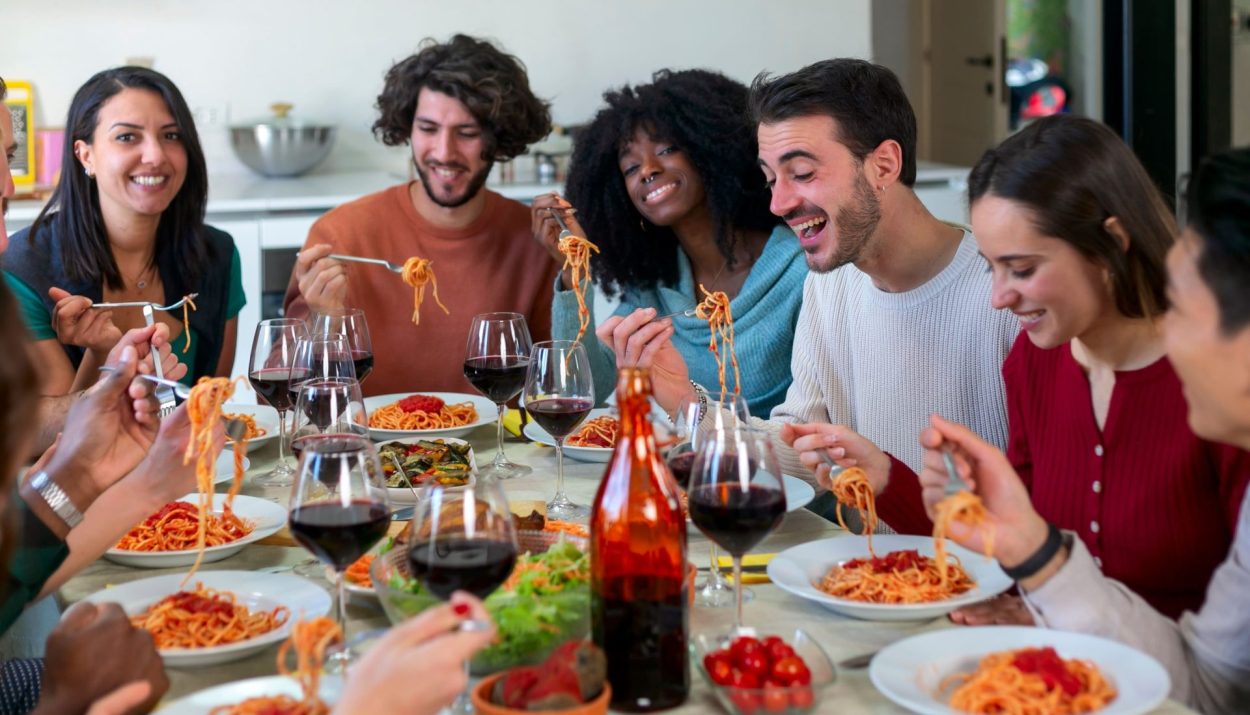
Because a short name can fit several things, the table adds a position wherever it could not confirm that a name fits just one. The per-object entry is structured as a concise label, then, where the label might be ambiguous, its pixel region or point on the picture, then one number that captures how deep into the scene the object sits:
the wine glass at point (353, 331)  2.41
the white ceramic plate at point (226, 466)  2.20
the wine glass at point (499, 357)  2.32
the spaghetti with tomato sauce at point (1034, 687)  1.23
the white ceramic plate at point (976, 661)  1.23
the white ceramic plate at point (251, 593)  1.53
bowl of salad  1.35
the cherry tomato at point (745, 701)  1.23
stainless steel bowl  5.16
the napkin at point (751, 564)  1.71
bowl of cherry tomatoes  1.23
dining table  1.32
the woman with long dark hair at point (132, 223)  3.04
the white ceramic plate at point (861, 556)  1.51
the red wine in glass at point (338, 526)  1.37
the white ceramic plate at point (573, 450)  2.36
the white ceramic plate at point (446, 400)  2.51
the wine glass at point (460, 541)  1.28
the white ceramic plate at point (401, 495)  2.03
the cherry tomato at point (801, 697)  1.23
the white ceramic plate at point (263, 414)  2.57
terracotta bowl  1.17
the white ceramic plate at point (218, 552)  1.78
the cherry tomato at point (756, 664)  1.28
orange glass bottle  1.30
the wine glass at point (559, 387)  2.06
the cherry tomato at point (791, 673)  1.27
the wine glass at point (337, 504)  1.37
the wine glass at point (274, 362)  2.26
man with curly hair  3.42
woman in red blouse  1.71
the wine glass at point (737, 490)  1.43
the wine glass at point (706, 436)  1.62
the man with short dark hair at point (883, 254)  2.40
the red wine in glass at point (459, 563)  1.28
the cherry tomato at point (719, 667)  1.28
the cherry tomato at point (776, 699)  1.23
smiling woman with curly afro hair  3.00
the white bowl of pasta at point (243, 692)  1.25
